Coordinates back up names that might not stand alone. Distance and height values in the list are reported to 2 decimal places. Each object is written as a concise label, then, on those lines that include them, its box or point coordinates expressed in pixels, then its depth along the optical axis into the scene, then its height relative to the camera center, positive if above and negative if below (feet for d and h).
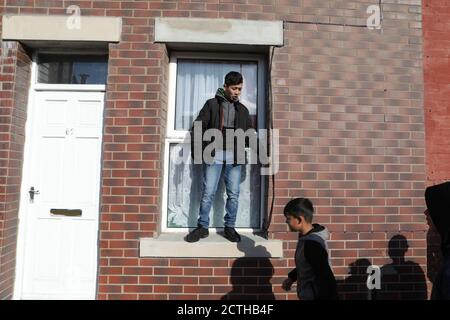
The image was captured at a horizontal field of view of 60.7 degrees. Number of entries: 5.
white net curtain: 13.73 +0.63
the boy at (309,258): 8.80 -1.73
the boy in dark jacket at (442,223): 7.68 -0.79
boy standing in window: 12.80 +0.99
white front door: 13.14 -0.84
